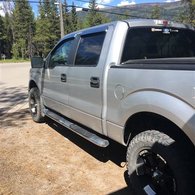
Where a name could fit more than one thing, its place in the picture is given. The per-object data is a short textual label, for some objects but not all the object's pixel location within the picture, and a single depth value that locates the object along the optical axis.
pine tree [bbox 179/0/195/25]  24.37
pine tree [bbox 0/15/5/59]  48.20
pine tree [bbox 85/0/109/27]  46.57
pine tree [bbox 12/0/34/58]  45.32
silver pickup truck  2.06
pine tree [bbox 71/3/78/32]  51.25
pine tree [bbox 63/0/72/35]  49.52
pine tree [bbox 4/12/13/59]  49.91
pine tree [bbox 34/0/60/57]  43.96
